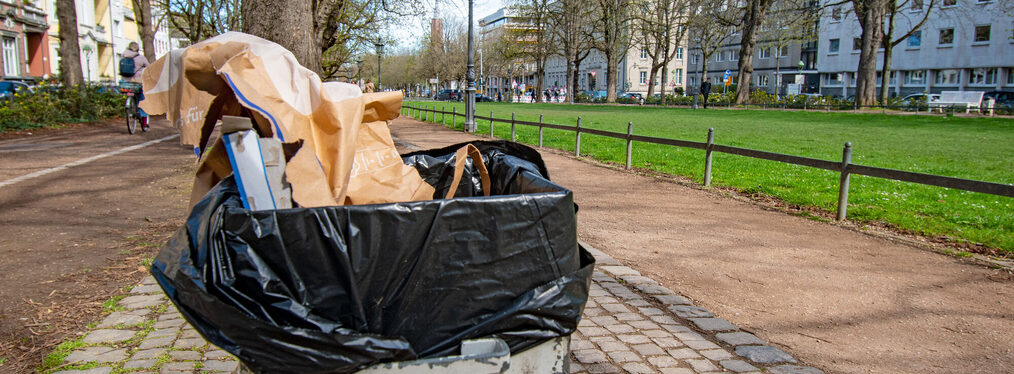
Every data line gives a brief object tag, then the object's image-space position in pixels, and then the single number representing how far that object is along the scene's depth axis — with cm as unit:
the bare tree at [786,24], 3384
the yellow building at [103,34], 4378
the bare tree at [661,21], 4944
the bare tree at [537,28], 5766
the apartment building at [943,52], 5091
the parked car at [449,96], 8675
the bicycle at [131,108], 1567
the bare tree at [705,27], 4198
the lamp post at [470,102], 2339
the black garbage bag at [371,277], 187
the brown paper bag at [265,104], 209
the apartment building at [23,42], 3177
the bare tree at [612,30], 5178
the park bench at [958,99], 3522
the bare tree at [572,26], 5269
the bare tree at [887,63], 3700
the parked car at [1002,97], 4216
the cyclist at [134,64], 1486
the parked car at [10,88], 1816
